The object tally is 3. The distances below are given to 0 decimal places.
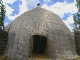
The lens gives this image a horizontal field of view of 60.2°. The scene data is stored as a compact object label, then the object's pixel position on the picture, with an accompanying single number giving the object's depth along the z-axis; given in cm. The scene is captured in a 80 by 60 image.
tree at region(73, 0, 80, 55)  1013
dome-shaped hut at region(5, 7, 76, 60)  674
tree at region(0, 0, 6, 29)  861
